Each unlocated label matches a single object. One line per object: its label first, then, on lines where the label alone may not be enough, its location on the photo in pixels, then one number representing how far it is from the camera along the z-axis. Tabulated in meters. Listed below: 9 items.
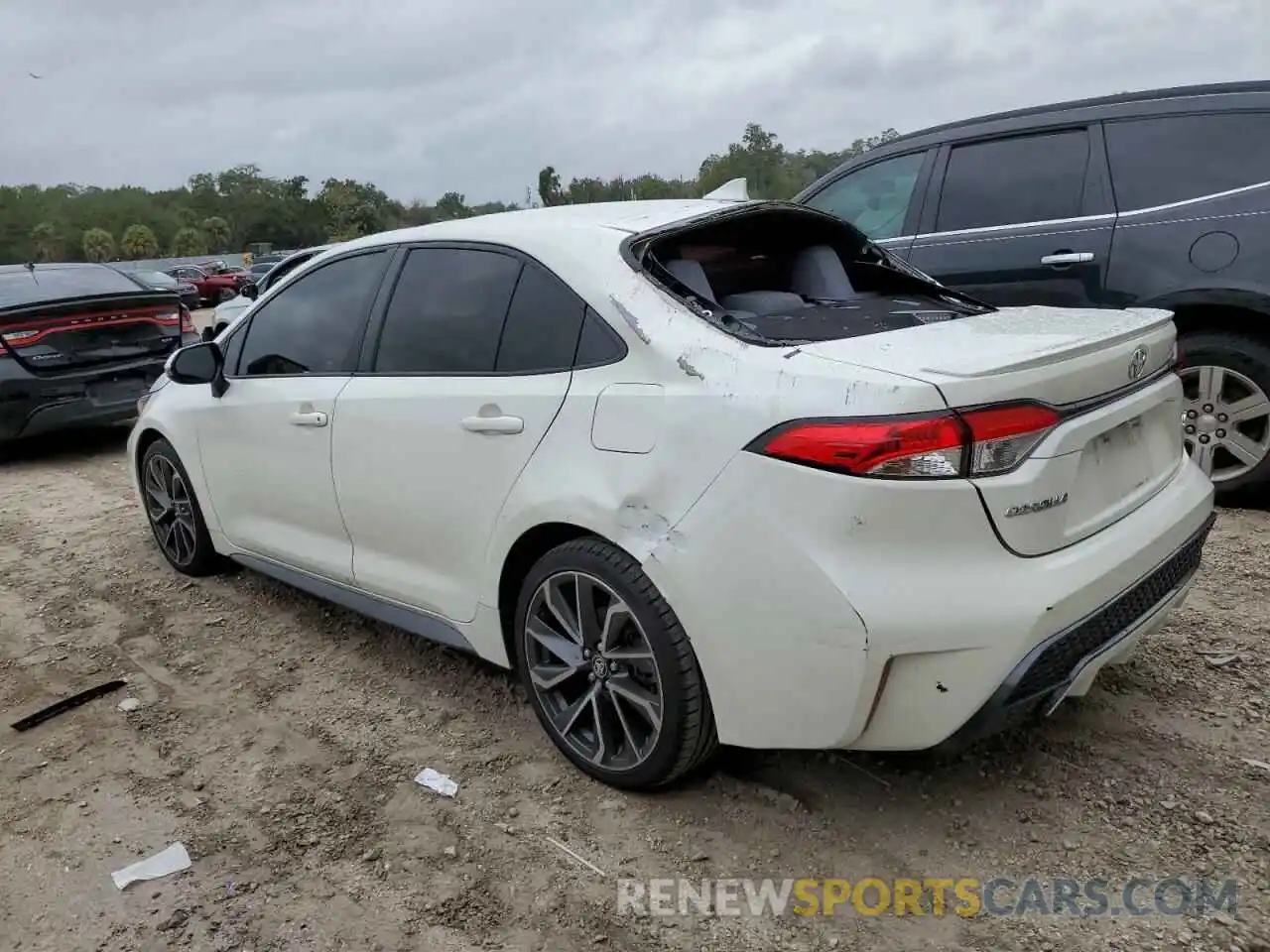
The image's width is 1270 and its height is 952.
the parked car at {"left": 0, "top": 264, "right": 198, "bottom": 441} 6.89
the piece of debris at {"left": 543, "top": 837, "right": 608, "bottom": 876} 2.40
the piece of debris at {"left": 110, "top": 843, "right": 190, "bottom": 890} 2.47
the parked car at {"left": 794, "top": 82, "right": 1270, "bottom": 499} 4.30
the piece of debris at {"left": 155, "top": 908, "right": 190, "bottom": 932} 2.29
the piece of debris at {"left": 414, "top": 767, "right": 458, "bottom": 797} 2.78
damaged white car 2.09
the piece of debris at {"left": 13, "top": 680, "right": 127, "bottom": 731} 3.33
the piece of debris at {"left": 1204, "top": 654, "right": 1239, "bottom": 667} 3.19
